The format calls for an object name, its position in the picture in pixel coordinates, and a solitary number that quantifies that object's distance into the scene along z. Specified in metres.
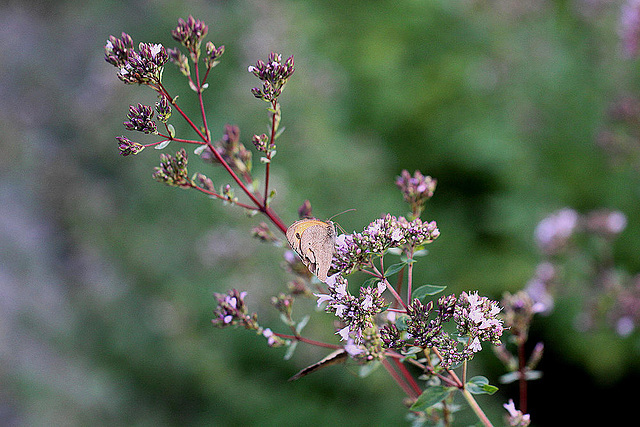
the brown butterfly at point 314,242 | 1.14
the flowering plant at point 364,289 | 1.13
